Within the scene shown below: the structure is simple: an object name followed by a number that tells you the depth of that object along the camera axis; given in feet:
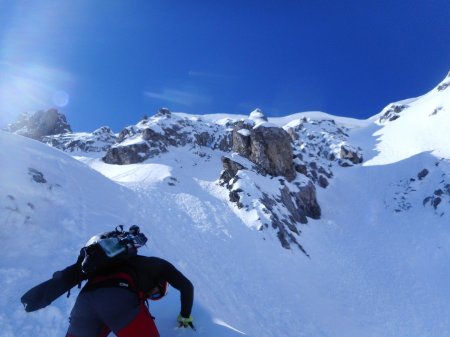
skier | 13.20
